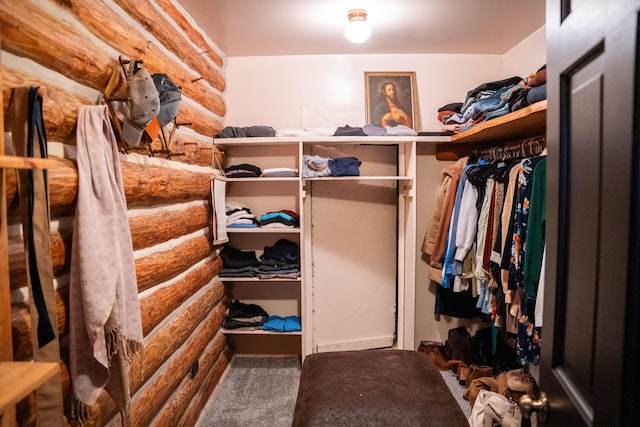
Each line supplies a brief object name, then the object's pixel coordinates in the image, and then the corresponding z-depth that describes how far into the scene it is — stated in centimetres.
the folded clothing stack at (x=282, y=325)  298
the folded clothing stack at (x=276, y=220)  299
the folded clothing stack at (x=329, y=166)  289
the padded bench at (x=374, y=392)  155
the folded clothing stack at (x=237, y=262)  297
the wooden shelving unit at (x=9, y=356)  80
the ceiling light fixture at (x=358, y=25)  236
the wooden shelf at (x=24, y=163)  79
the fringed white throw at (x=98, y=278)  123
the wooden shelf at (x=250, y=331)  296
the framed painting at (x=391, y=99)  323
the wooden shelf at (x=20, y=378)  77
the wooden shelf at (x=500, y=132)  197
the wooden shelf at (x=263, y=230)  291
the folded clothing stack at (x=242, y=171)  296
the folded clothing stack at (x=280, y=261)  296
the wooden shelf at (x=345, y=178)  286
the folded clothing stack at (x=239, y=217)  299
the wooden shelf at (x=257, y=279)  294
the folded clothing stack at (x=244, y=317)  303
